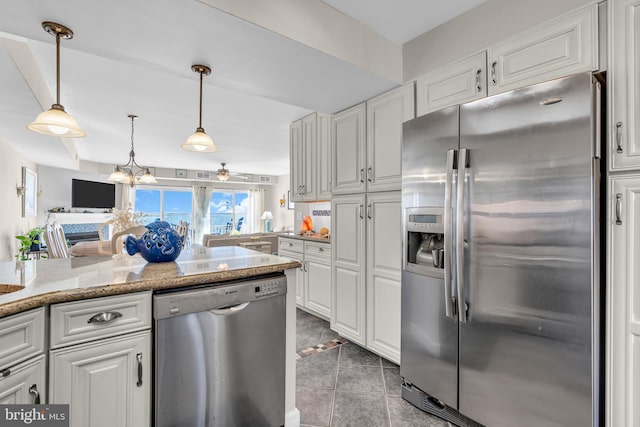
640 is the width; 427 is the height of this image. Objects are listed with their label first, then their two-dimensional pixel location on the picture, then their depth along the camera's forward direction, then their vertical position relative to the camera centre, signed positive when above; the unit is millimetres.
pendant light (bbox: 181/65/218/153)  2209 +539
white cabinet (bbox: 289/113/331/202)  3400 +708
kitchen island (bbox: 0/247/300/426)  1053 -280
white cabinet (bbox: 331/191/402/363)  2244 -465
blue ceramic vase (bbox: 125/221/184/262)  1565 -168
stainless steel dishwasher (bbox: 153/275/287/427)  1268 -672
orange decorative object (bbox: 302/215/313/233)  4199 -138
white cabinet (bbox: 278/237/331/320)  3227 -708
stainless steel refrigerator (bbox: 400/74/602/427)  1224 -210
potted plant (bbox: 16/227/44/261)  4777 -511
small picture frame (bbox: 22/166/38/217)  5125 +393
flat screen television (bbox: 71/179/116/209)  6680 +444
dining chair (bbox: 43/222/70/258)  3695 -387
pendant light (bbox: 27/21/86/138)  1509 +519
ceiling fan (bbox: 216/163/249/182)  6418 +861
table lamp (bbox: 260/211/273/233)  9383 -155
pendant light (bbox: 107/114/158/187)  4373 +556
